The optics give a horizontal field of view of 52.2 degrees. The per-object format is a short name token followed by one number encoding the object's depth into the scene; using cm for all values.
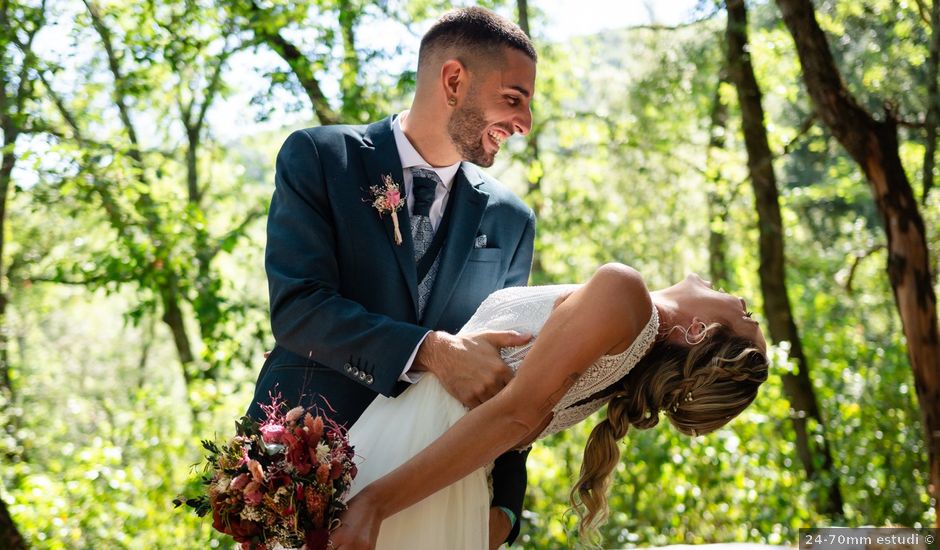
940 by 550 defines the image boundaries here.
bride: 223
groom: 245
